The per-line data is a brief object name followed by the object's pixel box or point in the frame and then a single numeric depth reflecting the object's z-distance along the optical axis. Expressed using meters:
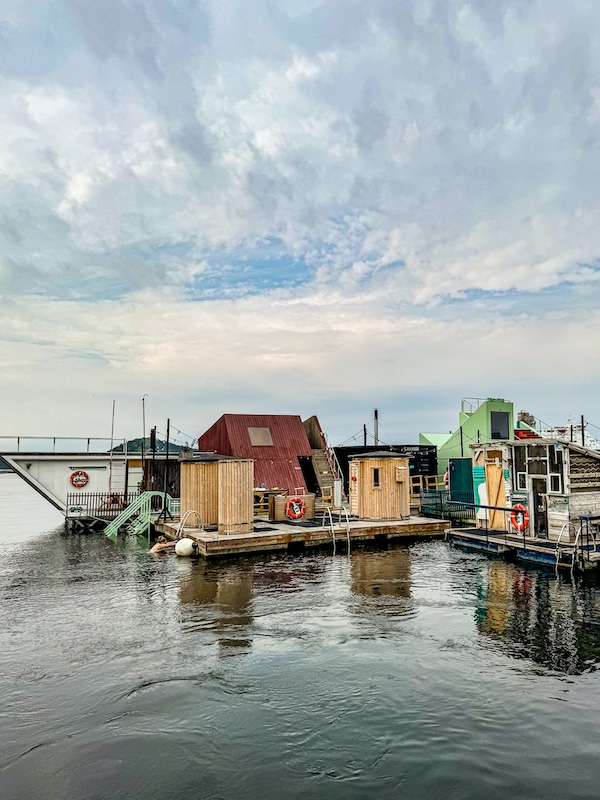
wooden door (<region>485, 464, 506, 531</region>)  22.34
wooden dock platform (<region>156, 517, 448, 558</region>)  21.45
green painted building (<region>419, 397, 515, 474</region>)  42.78
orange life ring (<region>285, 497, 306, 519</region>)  26.69
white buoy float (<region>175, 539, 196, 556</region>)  21.56
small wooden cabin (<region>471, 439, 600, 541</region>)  19.22
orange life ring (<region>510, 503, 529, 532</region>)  20.70
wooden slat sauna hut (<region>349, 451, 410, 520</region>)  26.11
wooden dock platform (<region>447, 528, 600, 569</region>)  17.41
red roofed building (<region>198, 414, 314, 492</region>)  34.28
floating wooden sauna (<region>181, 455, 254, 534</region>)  22.59
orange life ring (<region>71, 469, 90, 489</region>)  35.09
